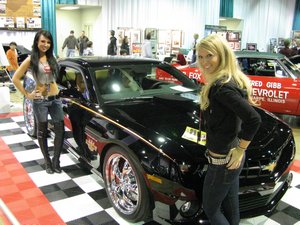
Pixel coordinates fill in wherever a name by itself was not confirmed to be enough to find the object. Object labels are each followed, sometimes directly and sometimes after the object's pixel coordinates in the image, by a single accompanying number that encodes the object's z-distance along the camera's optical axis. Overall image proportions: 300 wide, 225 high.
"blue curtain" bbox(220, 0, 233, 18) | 17.47
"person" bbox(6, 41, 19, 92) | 8.29
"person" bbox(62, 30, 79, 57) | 12.62
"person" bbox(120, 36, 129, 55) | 12.13
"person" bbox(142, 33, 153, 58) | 11.20
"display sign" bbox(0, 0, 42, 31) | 11.05
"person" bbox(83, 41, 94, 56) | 11.12
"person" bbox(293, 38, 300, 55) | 8.26
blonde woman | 1.55
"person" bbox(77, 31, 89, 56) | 12.62
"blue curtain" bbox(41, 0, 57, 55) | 12.01
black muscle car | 2.15
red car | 5.47
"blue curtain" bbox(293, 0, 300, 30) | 21.62
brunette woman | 3.14
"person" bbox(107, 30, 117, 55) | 11.57
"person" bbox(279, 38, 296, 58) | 8.01
